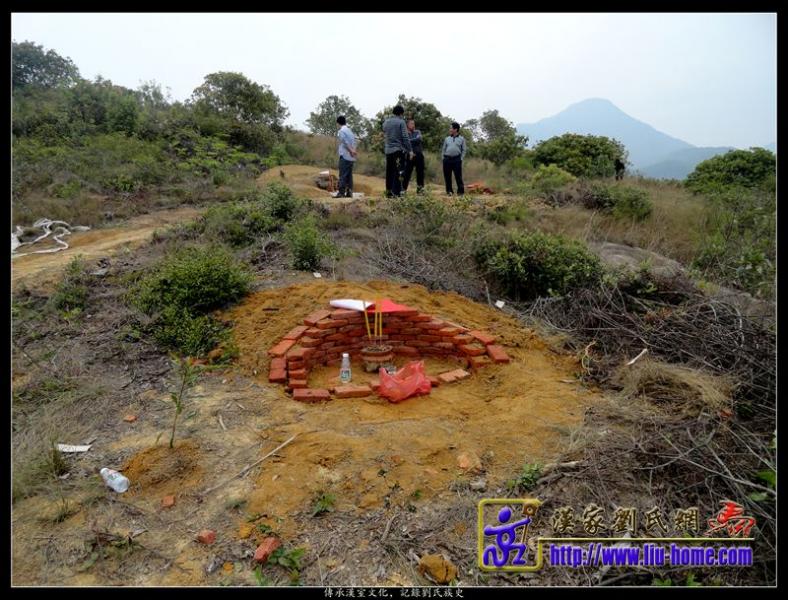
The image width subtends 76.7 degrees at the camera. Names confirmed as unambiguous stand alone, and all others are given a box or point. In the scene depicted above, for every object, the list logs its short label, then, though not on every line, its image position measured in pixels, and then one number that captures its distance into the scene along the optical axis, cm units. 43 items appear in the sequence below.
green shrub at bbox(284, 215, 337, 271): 564
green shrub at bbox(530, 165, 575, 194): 1033
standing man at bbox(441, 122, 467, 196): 870
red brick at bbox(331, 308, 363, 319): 449
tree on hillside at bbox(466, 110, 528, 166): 1741
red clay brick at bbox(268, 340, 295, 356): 407
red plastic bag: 372
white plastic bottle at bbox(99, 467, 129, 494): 256
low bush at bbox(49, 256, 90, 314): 504
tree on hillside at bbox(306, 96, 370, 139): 2286
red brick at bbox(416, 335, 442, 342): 466
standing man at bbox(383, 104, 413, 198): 785
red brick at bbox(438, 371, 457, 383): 410
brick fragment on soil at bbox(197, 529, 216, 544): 225
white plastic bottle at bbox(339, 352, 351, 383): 409
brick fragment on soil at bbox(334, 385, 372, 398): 377
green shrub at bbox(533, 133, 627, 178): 1509
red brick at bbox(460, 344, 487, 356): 443
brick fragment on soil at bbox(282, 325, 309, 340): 428
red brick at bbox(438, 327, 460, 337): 462
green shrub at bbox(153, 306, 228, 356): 416
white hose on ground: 729
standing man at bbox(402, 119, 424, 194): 879
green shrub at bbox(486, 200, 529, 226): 801
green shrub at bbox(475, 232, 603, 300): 541
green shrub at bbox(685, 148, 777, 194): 1445
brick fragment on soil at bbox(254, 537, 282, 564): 215
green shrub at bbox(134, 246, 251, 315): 462
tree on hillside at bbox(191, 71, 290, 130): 1642
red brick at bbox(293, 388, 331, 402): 366
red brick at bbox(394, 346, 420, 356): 468
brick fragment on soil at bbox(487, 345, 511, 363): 432
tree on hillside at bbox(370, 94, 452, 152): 1711
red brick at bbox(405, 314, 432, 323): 464
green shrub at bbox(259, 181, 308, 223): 711
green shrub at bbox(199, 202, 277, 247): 656
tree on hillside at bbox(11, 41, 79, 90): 1814
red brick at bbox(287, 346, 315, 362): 405
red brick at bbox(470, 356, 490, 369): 432
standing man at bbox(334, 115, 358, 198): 851
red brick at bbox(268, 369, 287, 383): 384
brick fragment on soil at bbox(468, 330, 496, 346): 452
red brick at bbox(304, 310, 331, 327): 445
